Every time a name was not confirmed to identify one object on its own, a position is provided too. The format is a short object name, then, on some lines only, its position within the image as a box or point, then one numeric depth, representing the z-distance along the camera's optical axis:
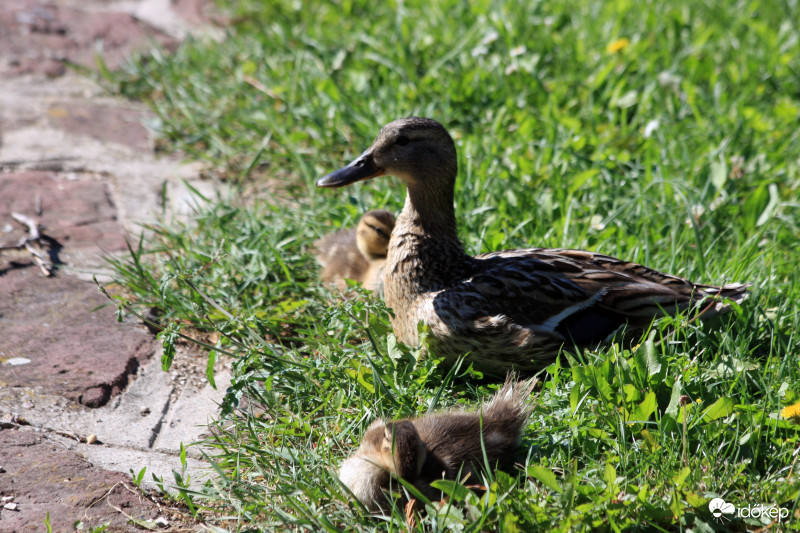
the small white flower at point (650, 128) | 10.38
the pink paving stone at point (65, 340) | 6.78
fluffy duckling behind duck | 8.41
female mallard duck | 6.96
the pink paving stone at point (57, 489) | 5.38
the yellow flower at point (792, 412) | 5.85
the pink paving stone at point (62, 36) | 12.45
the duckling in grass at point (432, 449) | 5.39
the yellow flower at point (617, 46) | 12.23
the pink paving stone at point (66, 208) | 8.81
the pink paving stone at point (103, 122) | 10.89
